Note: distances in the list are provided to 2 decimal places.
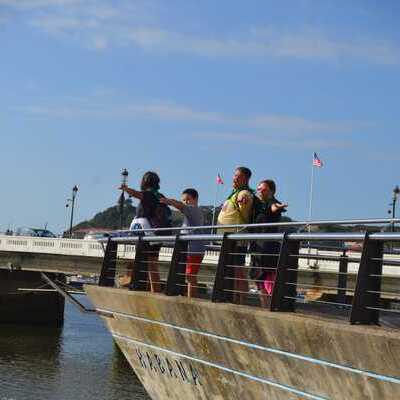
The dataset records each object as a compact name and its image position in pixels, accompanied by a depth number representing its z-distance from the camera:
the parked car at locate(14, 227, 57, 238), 61.21
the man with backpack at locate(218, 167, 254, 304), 11.09
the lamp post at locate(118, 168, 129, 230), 46.06
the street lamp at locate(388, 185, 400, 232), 47.05
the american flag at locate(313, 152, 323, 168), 42.08
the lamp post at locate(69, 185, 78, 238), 77.00
